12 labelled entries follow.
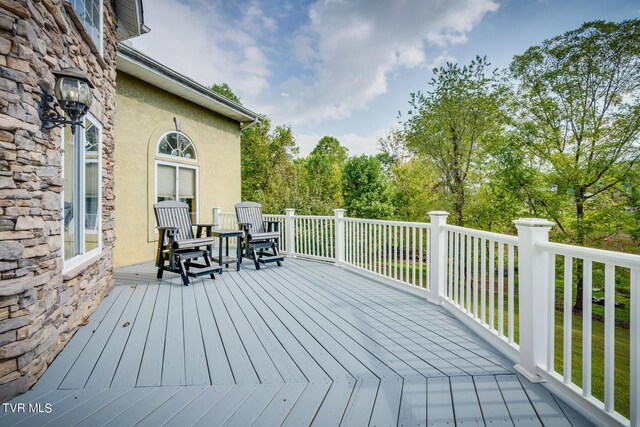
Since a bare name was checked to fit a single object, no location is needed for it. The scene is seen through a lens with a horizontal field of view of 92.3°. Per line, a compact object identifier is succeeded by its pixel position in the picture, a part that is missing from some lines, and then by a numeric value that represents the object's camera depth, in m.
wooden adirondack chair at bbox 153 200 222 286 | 4.40
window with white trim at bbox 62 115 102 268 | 2.85
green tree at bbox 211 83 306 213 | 16.77
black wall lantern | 2.26
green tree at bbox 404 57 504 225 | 11.01
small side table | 5.07
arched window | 6.37
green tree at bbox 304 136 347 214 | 11.30
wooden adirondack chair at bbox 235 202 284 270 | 5.45
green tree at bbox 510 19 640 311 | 8.32
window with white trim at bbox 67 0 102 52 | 3.14
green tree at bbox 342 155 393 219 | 14.12
